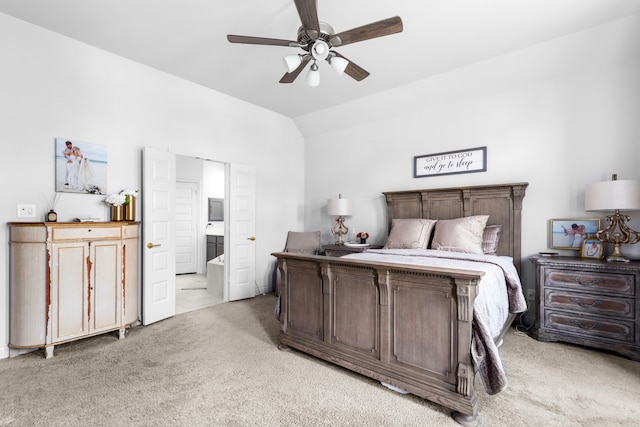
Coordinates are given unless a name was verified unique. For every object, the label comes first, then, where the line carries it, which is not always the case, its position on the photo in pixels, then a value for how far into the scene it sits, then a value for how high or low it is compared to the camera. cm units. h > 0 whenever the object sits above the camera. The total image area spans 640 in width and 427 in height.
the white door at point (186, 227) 632 -26
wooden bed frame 181 -78
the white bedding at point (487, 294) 177 -61
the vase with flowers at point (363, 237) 469 -36
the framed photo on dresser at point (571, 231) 311 -19
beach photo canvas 302 +51
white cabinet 263 -62
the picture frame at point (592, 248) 299 -35
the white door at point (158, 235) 353 -25
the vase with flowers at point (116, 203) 322 +12
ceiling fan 207 +134
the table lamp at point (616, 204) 265 +9
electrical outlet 279 +4
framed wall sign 384 +70
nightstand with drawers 260 -82
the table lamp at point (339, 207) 473 +11
